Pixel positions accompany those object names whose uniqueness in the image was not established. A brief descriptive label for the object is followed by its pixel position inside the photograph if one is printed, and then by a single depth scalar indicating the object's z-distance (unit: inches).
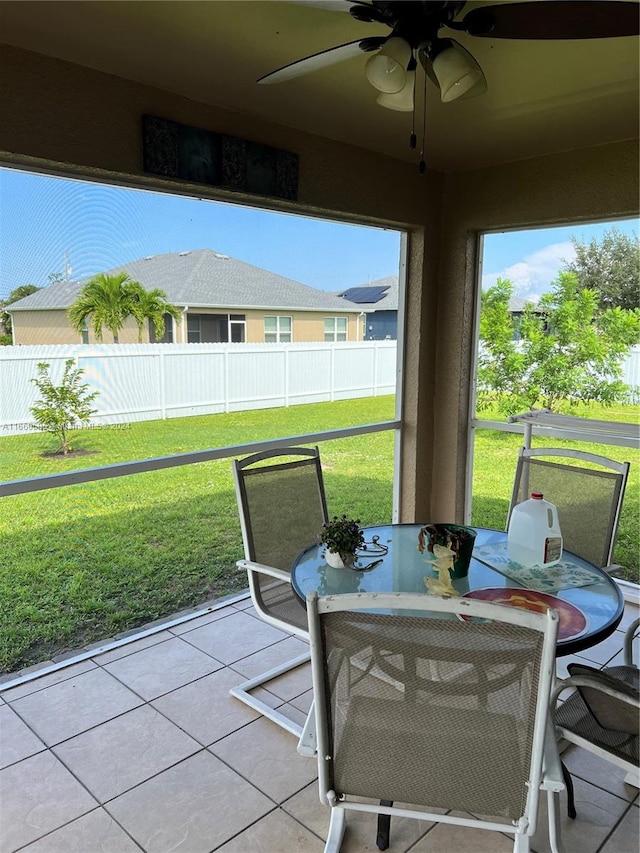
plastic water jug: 80.0
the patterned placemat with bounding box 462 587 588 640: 64.2
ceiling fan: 54.4
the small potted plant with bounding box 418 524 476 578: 69.4
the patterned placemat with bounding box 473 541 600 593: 75.6
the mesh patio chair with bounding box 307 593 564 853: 44.1
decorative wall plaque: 98.2
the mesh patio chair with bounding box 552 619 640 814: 56.4
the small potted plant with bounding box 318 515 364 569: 79.2
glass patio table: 65.4
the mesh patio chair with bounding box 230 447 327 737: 90.2
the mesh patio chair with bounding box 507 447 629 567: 96.3
